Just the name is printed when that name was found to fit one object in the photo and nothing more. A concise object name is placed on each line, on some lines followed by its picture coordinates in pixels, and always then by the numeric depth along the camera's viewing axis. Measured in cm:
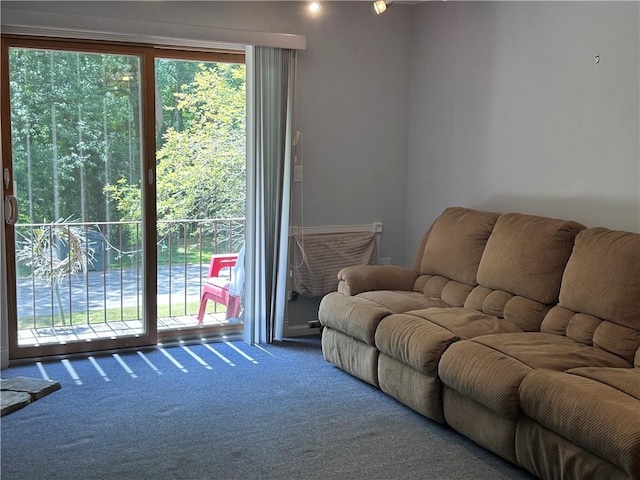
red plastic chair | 516
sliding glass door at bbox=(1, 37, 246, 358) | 432
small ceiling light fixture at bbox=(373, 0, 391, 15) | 405
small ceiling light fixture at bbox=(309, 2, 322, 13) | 438
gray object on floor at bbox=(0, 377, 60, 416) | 363
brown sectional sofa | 266
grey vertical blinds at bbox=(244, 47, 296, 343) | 472
